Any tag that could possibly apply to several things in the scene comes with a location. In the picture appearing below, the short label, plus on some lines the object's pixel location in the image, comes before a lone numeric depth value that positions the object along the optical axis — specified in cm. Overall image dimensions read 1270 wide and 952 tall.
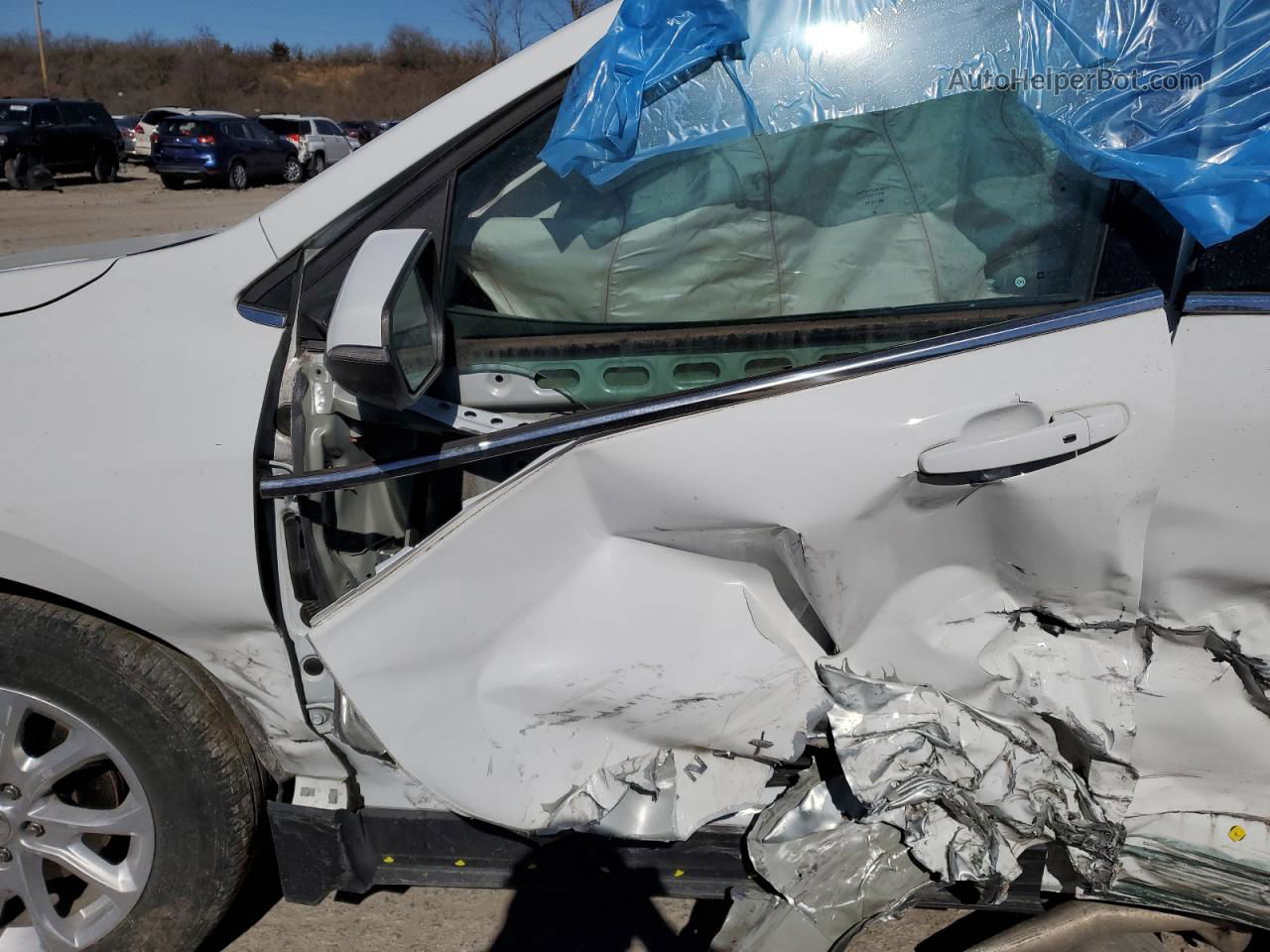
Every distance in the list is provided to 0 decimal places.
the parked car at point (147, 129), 2534
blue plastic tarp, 179
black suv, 1945
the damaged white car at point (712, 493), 176
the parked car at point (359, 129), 3164
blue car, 2169
